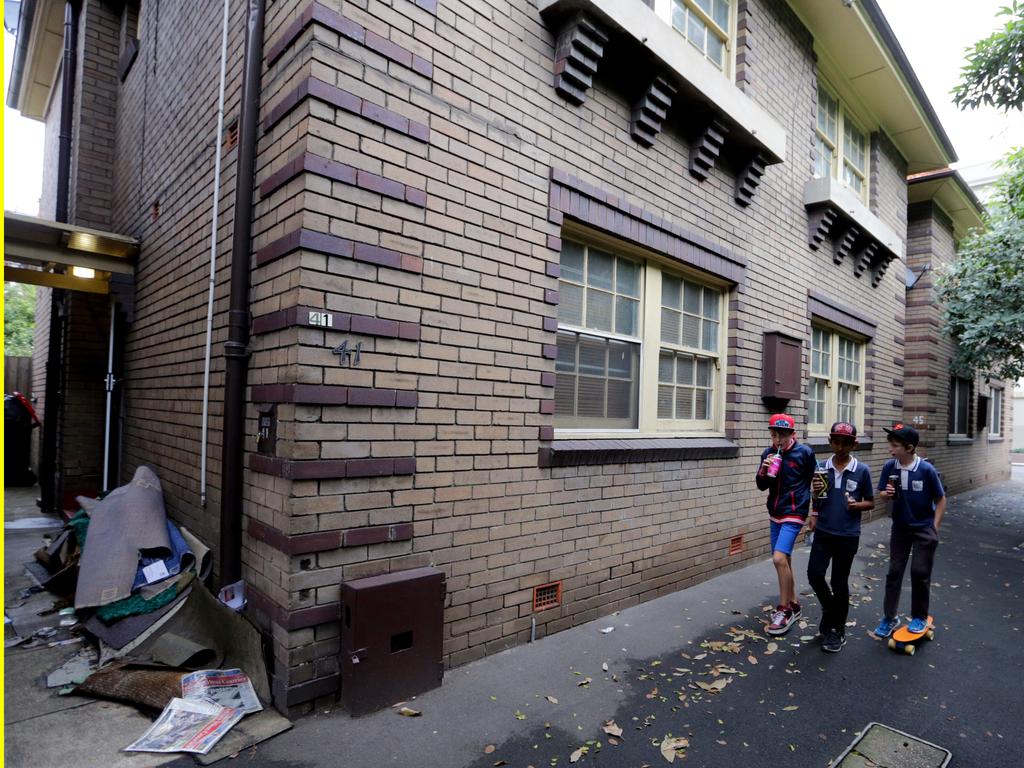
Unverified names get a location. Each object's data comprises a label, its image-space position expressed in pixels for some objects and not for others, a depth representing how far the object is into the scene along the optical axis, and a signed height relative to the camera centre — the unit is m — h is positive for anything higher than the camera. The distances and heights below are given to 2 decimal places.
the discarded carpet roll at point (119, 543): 4.36 -1.16
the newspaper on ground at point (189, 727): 3.22 -1.81
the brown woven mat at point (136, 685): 3.56 -1.74
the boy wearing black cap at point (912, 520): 4.96 -0.85
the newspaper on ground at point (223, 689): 3.55 -1.72
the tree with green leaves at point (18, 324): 28.80 +2.86
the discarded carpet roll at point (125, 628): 4.20 -1.64
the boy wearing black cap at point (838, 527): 4.82 -0.90
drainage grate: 3.38 -1.87
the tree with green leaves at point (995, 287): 10.10 +2.25
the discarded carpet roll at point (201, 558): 4.57 -1.25
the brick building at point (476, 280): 3.70 +0.95
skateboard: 4.78 -1.76
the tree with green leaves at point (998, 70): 7.86 +4.53
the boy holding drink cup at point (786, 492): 5.10 -0.68
